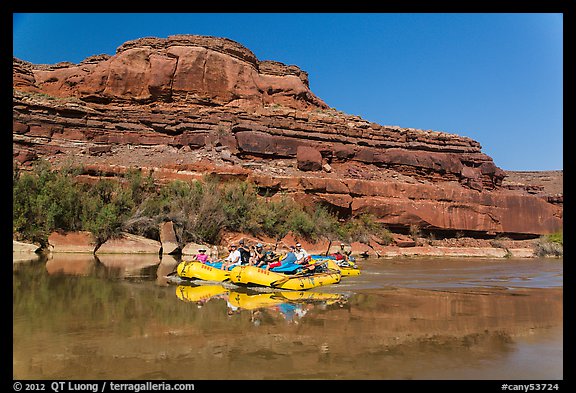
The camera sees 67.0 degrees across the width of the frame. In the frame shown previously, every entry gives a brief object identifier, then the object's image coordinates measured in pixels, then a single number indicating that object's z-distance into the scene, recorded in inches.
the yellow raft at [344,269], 596.4
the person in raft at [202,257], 565.2
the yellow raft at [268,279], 467.5
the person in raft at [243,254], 544.7
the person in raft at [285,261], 507.7
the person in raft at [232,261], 527.3
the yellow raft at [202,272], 509.8
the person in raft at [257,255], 526.8
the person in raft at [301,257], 542.9
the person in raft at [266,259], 518.6
